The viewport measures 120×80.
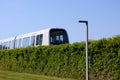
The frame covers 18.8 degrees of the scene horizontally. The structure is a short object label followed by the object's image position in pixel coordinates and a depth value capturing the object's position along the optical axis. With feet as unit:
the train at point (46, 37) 108.58
